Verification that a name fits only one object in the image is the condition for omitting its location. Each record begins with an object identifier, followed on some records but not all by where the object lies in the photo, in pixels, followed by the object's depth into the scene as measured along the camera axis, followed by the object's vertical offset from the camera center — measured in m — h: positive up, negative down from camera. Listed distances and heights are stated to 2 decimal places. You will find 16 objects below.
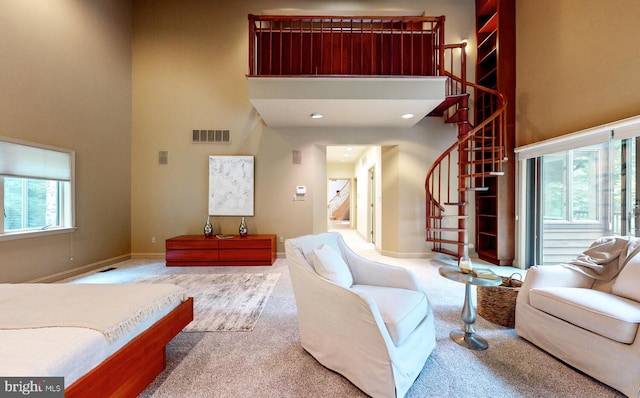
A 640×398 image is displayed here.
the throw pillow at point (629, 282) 1.72 -0.58
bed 1.06 -0.65
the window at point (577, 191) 2.78 +0.11
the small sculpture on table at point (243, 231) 4.70 -0.60
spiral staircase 3.97 +0.59
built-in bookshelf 4.17 +1.09
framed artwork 4.90 +0.27
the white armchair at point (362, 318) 1.37 -0.72
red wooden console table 4.36 -0.91
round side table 1.84 -0.91
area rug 2.34 -1.15
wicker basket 2.23 -0.94
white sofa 1.48 -0.79
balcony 3.54 +1.97
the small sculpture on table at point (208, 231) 4.68 -0.59
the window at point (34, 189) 2.99 +0.13
